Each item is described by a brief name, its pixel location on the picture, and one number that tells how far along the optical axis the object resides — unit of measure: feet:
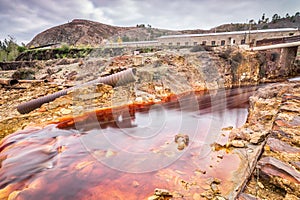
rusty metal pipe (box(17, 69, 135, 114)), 21.69
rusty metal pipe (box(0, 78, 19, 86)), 30.63
